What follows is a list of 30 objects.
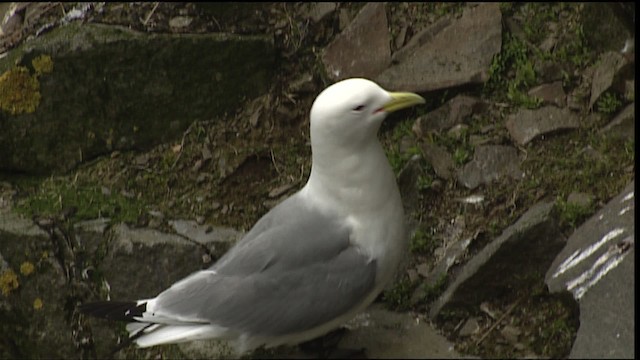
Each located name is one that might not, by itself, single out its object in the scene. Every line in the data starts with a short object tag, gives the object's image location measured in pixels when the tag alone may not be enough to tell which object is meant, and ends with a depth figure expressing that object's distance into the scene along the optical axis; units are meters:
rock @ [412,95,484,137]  10.81
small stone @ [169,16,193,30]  11.56
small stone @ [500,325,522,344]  8.58
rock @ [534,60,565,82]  10.91
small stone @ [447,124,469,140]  10.66
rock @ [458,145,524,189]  10.20
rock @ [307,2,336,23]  12.09
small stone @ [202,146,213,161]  11.10
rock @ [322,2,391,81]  11.48
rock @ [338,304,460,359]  8.77
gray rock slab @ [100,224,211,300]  9.97
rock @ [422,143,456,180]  10.38
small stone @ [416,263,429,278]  9.61
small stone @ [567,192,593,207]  9.35
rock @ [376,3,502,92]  10.98
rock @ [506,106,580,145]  10.37
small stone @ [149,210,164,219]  10.43
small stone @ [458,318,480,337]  8.83
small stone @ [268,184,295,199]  10.63
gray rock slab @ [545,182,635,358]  7.44
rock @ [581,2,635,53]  10.79
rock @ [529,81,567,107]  10.66
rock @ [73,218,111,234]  10.25
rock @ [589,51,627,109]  10.42
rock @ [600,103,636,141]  10.04
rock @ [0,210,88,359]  10.26
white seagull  8.28
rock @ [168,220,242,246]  10.02
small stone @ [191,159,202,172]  11.02
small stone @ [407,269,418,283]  9.59
